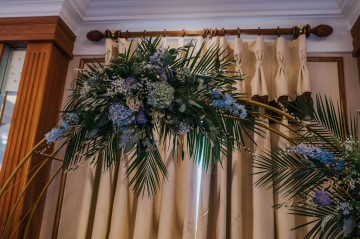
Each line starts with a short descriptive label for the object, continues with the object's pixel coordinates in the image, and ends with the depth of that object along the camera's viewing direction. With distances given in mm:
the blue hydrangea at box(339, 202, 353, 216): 1139
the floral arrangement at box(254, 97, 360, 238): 1156
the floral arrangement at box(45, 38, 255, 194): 1259
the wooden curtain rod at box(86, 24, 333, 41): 2255
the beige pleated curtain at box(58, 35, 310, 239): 1978
